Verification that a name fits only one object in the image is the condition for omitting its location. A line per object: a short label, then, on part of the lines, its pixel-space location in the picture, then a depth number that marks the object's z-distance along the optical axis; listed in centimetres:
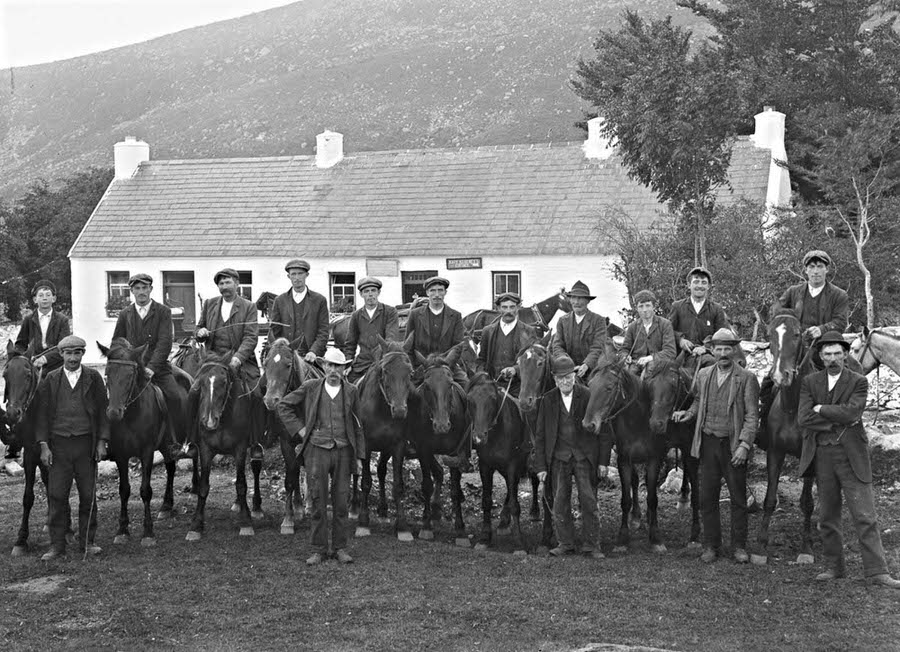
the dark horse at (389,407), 1148
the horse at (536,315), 1639
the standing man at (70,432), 1108
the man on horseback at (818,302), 1143
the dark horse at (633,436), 1134
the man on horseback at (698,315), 1267
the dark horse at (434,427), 1157
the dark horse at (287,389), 1180
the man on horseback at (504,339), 1264
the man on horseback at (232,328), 1262
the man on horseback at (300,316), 1320
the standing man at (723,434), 1073
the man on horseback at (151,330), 1249
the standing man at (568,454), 1110
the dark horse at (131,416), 1133
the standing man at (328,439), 1067
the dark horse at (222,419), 1180
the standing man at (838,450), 982
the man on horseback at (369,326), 1306
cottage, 2845
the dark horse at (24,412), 1109
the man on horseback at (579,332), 1240
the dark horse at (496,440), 1140
